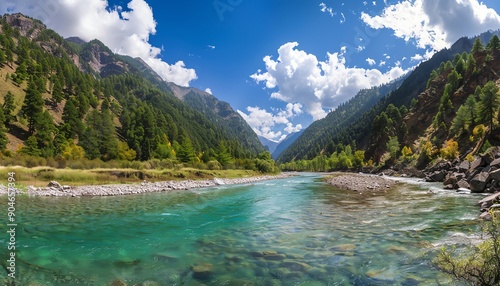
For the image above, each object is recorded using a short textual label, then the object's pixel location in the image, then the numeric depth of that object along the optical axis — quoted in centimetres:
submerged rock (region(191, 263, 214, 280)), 1000
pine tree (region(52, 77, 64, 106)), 13725
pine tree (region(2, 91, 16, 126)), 9420
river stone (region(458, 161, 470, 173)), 4591
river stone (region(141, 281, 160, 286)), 923
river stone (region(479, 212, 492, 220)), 1654
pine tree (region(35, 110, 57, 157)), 8175
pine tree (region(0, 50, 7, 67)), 14209
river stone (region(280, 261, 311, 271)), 1067
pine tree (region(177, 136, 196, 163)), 10612
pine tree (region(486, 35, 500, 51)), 12394
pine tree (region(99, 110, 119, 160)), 10025
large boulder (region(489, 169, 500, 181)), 3094
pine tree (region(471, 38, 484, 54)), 12879
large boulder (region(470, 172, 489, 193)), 3147
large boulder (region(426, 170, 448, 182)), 5825
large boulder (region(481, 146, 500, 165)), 3912
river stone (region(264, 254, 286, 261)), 1195
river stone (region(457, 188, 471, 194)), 3286
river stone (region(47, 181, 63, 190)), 3950
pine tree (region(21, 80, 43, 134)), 9406
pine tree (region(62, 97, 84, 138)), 10622
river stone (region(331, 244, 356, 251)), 1287
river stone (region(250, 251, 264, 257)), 1249
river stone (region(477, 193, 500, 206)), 1983
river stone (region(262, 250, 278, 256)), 1272
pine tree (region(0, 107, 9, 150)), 7429
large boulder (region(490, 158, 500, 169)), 3356
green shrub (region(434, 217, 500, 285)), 638
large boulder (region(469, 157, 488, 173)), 3997
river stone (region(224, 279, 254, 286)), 932
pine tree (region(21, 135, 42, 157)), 7488
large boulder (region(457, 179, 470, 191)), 3656
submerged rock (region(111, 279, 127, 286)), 925
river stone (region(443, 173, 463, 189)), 3996
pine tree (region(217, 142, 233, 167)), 11908
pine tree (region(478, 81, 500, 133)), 6875
